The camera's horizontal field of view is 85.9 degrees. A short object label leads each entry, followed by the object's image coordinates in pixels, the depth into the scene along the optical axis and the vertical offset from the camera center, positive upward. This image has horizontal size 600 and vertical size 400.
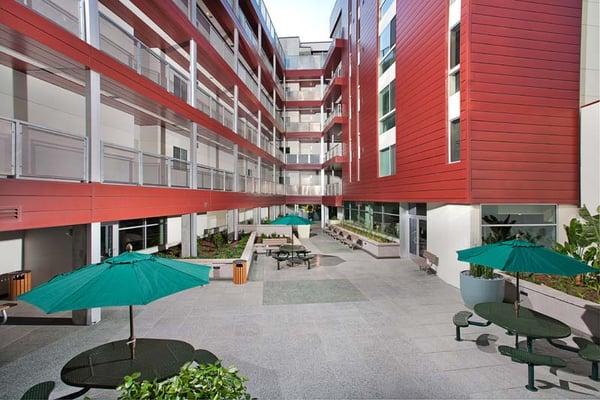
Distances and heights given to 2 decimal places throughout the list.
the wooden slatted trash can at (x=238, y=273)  13.59 -3.14
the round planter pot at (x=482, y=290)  10.17 -2.91
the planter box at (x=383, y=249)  19.41 -3.10
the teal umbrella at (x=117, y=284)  4.26 -1.24
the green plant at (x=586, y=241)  9.71 -1.39
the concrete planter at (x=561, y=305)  8.20 -3.01
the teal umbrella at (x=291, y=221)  17.53 -1.23
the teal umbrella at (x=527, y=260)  6.41 -1.30
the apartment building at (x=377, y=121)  8.87 +3.27
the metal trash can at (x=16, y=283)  11.21 -2.97
